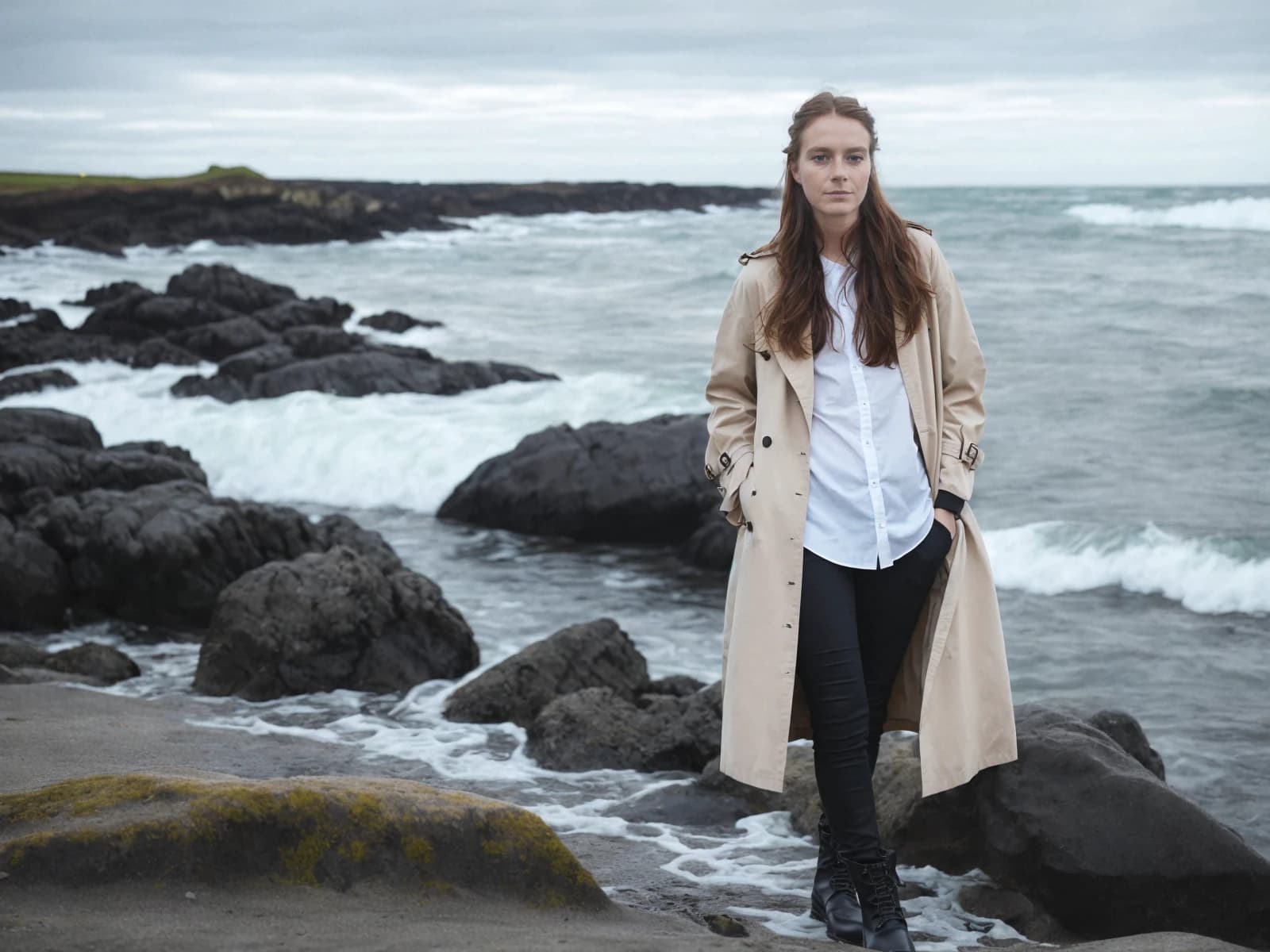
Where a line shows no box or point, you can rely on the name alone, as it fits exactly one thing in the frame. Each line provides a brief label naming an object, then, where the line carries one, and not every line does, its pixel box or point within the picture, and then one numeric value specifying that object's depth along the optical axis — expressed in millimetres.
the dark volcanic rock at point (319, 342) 21391
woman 3637
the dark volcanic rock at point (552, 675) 7246
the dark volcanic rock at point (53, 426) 12992
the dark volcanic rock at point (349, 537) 10242
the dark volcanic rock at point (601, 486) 12164
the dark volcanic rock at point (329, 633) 7691
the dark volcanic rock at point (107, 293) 29266
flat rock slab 3295
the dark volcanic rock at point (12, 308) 27228
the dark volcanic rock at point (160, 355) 22016
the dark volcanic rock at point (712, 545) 11430
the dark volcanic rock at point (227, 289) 28297
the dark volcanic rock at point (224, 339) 23297
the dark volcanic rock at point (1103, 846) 4477
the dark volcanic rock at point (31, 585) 9461
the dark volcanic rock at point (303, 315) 25547
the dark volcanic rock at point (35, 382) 19516
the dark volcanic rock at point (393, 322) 27625
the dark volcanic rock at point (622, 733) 6480
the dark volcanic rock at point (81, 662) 7867
